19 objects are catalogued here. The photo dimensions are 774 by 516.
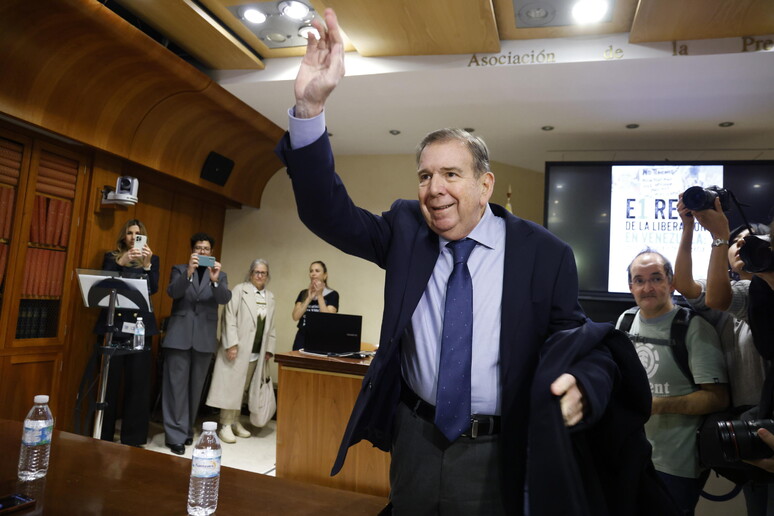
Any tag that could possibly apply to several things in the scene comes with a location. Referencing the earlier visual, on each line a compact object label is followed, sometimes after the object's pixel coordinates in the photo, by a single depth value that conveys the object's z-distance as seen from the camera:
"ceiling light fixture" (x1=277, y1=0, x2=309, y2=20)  3.15
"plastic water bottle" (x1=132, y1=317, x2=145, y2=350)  3.14
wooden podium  2.62
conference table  1.08
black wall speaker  5.00
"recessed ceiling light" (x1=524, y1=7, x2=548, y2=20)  3.04
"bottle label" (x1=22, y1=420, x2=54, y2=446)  1.22
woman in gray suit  3.92
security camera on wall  3.97
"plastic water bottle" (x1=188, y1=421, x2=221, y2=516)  1.10
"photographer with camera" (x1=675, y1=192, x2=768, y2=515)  1.94
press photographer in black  1.54
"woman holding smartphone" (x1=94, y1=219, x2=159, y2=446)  3.78
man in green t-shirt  1.98
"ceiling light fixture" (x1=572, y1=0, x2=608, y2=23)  2.97
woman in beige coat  4.25
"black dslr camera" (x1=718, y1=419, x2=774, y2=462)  1.47
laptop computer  2.98
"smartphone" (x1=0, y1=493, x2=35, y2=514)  1.00
